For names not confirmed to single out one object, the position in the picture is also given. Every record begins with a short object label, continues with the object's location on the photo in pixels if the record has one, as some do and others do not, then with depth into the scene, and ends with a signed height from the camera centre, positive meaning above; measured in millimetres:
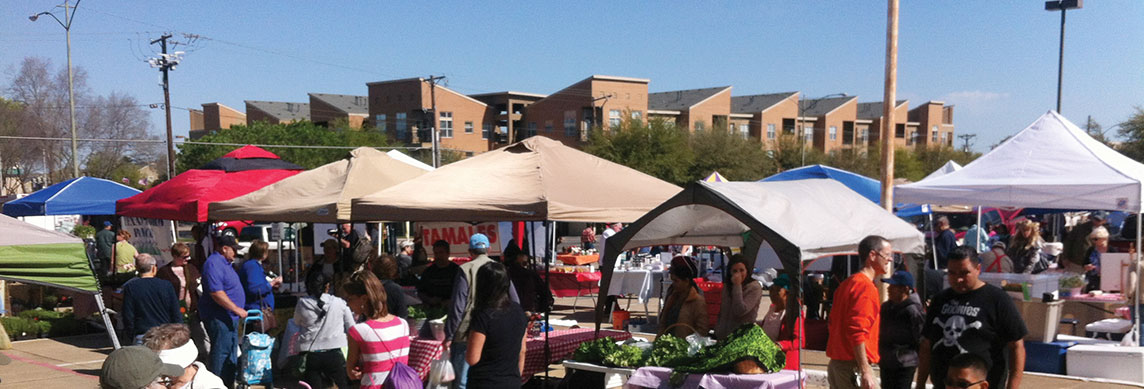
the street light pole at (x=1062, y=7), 25055 +3832
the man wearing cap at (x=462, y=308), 6691 -1271
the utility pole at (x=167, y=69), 39381 +3609
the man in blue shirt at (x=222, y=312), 8430 -1599
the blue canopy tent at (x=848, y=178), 14812 -604
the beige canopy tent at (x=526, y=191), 8336 -467
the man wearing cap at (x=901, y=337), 6207 -1367
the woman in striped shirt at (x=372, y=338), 5766 -1258
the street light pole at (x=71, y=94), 40719 +2461
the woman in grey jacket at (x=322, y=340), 7230 -1592
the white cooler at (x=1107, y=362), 8695 -2189
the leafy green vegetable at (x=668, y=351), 6938 -1642
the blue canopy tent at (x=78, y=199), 16000 -976
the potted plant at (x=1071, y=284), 10195 -1630
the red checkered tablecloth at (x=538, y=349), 7594 -1877
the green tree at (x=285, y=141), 59719 +321
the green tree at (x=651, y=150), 52969 -365
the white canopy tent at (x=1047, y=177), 9672 -409
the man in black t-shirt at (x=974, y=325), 5152 -1075
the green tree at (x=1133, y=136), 43253 +274
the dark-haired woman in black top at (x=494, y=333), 5402 -1156
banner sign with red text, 10867 -1117
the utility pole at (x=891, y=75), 11000 +840
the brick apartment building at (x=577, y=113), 68188 +2656
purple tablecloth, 6109 -1653
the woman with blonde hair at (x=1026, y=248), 12867 -1575
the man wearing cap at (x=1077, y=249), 12406 -1514
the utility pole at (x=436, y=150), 41394 -243
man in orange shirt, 5578 -1103
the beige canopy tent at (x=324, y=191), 10148 -554
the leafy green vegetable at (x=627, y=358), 7168 -1737
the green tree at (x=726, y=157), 54750 -834
